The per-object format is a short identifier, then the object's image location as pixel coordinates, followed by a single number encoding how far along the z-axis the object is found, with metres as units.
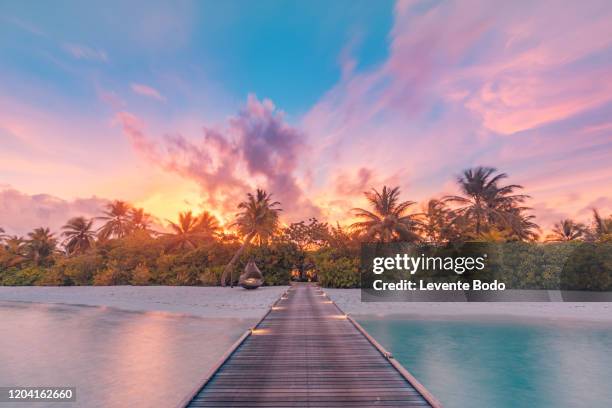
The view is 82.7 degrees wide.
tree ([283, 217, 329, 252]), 45.41
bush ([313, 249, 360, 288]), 26.05
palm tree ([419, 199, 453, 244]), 26.30
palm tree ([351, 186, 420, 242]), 25.97
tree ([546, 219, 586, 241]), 40.84
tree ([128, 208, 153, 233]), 46.44
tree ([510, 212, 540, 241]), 25.38
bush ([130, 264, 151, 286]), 31.55
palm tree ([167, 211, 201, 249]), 34.94
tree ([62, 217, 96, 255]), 41.69
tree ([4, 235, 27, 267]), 38.75
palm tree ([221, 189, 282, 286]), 31.15
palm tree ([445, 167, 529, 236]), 25.89
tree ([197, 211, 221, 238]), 36.69
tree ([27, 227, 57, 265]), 40.09
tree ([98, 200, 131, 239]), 43.59
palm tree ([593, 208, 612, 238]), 29.47
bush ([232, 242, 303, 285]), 30.23
